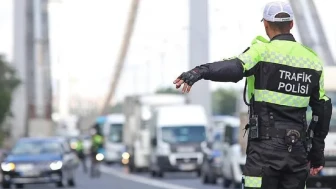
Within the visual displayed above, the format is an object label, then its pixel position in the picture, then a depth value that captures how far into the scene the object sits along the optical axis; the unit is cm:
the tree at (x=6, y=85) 8212
